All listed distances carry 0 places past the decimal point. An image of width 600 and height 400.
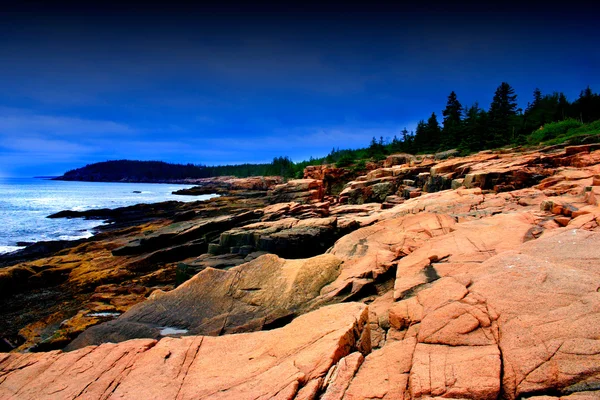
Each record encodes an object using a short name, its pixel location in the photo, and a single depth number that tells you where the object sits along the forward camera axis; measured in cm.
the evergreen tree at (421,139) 7356
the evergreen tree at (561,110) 6905
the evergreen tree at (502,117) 5494
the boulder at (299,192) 4600
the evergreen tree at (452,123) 6444
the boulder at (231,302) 975
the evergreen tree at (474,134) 5606
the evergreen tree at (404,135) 8382
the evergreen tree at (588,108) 6319
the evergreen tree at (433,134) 7100
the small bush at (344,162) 7207
